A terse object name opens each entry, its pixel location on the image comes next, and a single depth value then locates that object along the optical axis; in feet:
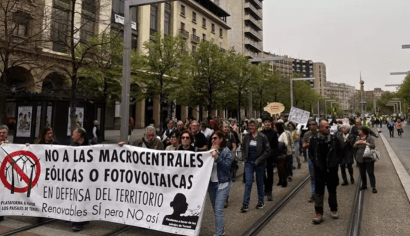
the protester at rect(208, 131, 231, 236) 14.24
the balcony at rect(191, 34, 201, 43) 145.32
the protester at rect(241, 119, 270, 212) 18.95
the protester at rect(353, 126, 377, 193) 23.89
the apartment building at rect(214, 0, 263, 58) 209.15
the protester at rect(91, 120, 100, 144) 46.95
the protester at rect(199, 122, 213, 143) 26.53
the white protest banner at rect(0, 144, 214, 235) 14.40
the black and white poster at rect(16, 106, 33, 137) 54.24
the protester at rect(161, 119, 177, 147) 30.81
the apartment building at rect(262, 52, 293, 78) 453.25
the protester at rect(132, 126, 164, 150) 18.47
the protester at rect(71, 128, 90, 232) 17.80
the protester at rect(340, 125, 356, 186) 25.80
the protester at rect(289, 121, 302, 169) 33.39
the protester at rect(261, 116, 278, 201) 22.46
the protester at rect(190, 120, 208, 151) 18.04
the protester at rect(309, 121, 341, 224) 17.37
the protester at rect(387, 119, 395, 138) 82.58
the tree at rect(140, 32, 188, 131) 67.00
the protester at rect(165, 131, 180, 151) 17.97
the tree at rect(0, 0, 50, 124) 34.50
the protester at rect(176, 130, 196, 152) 15.90
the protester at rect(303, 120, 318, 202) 20.93
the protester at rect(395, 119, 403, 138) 79.31
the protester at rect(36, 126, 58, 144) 18.34
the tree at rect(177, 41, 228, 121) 76.26
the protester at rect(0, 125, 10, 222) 18.74
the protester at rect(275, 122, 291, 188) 26.55
